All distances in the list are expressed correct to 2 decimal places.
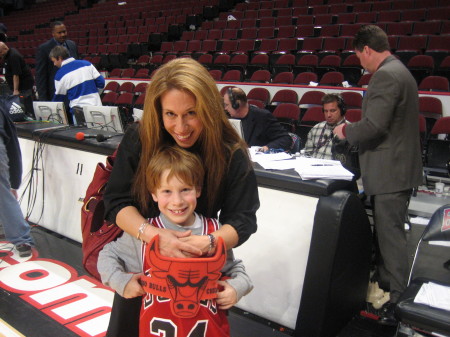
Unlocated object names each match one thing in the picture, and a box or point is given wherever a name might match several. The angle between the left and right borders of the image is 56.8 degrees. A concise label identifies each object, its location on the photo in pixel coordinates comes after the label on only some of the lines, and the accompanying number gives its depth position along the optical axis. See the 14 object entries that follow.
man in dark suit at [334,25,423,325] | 2.20
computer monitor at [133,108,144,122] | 3.20
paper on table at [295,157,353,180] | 1.99
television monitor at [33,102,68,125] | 3.97
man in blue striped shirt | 4.11
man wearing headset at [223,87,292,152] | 3.49
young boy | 1.13
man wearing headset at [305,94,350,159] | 3.49
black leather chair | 1.57
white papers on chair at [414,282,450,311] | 1.65
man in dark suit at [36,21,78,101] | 4.61
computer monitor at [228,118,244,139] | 2.63
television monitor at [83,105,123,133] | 3.44
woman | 1.10
